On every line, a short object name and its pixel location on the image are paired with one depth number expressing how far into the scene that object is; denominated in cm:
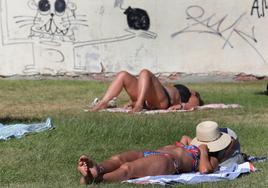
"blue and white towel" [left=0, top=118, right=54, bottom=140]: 1594
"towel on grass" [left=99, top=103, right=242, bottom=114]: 2128
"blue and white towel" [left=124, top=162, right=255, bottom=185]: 1177
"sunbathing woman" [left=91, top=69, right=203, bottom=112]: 2159
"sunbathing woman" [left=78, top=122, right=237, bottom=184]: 1145
